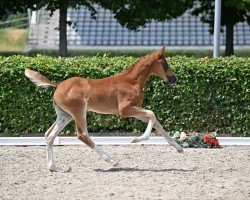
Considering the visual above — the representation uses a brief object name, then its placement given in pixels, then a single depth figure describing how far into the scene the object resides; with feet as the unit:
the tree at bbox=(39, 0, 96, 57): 85.61
